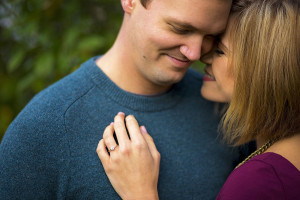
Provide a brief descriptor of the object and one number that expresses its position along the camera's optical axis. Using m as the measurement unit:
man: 1.65
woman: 1.57
